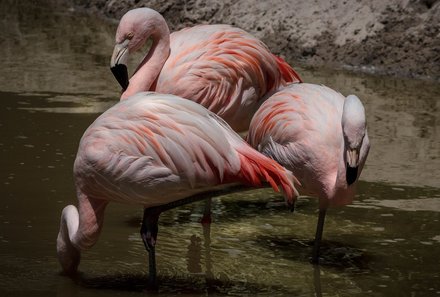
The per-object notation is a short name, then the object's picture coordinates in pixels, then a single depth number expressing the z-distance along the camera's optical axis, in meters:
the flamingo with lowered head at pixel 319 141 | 9.24
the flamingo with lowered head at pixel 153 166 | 8.75
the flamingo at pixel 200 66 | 10.98
